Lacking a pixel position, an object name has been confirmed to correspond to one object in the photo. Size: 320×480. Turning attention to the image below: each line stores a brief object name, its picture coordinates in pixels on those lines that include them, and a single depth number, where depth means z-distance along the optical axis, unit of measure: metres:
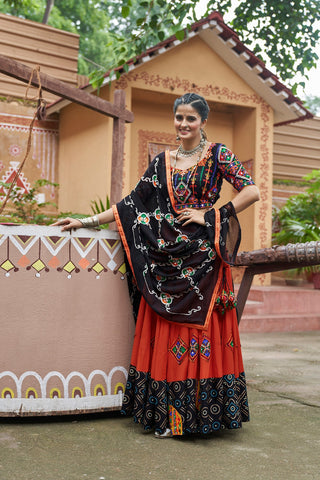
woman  2.62
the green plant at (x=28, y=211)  7.19
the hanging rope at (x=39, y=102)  3.25
